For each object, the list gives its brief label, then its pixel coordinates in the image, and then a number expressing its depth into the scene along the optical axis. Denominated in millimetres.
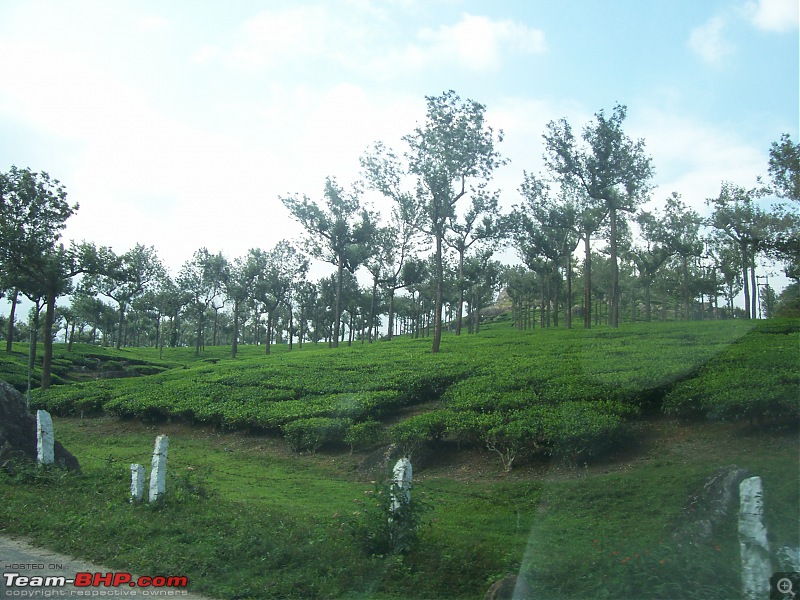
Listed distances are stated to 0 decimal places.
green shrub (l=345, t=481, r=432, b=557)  6953
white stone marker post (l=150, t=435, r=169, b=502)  9297
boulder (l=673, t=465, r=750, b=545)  6551
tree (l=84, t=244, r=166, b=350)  59906
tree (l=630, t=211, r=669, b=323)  40531
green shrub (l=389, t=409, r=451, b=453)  12352
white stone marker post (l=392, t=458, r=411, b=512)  7152
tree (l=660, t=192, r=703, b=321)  40000
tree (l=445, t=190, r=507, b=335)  35450
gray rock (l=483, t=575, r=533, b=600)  5791
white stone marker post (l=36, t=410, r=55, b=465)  11430
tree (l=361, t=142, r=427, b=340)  43000
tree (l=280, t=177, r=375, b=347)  42344
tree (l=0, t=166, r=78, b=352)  27484
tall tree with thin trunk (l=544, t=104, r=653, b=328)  31391
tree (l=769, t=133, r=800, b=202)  19828
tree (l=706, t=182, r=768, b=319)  34562
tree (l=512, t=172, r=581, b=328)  36344
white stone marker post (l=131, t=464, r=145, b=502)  9516
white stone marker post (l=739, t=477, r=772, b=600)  5219
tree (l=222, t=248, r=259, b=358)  52406
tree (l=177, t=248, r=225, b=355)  55875
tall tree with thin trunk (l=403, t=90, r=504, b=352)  26453
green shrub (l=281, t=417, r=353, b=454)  14250
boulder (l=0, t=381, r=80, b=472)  11867
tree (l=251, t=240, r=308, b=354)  52969
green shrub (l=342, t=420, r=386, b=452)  13812
